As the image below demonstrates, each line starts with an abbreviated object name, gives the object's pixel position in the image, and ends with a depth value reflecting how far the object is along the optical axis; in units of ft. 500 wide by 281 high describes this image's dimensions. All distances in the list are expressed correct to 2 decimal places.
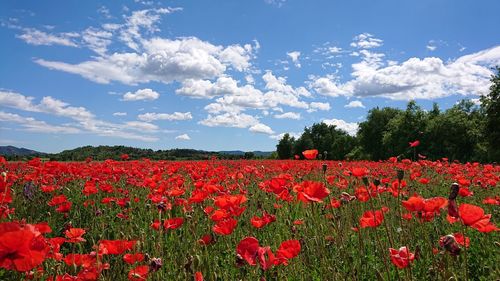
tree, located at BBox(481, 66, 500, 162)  113.50
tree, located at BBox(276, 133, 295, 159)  287.32
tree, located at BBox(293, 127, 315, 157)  274.40
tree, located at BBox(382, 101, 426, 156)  174.91
